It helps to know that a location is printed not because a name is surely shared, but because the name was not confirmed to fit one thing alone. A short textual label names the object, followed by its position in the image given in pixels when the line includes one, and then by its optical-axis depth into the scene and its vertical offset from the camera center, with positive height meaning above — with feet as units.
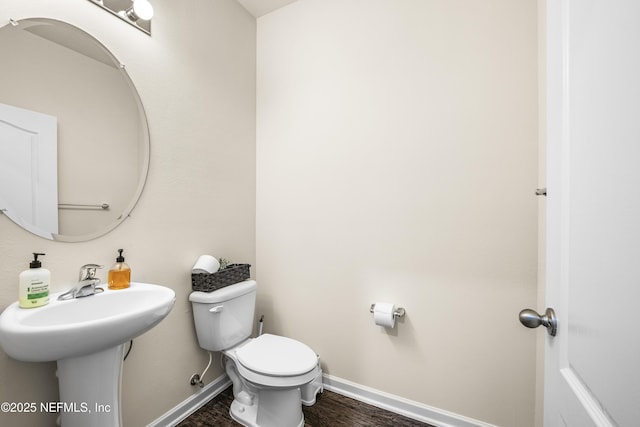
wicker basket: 5.03 -1.27
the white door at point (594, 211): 1.30 -0.01
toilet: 4.30 -2.48
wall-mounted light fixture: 4.02 +3.05
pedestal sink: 2.52 -1.26
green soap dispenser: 3.02 -0.82
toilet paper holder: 5.02 -1.87
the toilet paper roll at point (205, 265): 5.04 -0.99
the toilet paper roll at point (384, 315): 4.93 -1.89
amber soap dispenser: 3.82 -0.89
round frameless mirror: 3.21 +1.07
